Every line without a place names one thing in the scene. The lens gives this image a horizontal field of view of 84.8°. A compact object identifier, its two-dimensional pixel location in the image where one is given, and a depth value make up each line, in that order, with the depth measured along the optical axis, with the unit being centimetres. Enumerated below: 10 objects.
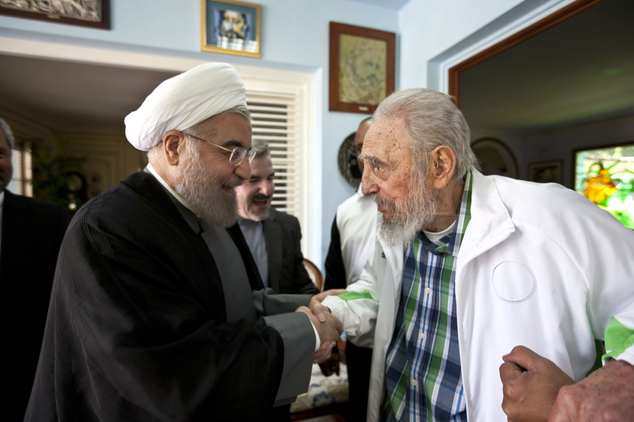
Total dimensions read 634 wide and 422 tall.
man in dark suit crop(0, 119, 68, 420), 158
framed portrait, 270
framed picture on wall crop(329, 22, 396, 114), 308
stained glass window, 168
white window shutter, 311
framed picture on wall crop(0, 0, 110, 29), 234
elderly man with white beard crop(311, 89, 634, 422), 87
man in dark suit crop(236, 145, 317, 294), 211
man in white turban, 87
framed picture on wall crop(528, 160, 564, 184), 206
